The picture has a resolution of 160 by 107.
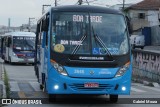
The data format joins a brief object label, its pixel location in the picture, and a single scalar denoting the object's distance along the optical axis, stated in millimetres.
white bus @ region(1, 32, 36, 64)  36875
